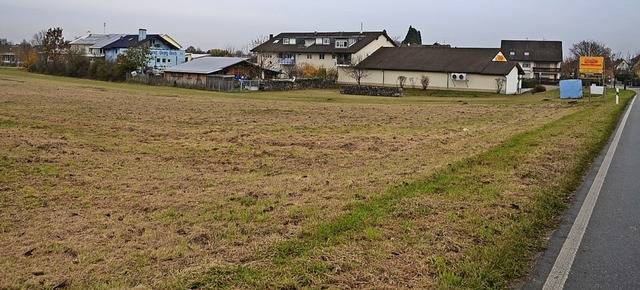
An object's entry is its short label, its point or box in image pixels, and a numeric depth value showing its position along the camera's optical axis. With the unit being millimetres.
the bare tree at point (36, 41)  144800
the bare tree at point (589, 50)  103619
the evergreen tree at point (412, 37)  148950
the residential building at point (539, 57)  100750
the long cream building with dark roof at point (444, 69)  67250
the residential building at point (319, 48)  85875
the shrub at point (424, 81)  71369
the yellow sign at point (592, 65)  49375
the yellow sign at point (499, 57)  72544
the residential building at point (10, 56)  140525
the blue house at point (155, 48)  92000
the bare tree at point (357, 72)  77688
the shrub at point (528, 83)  80512
